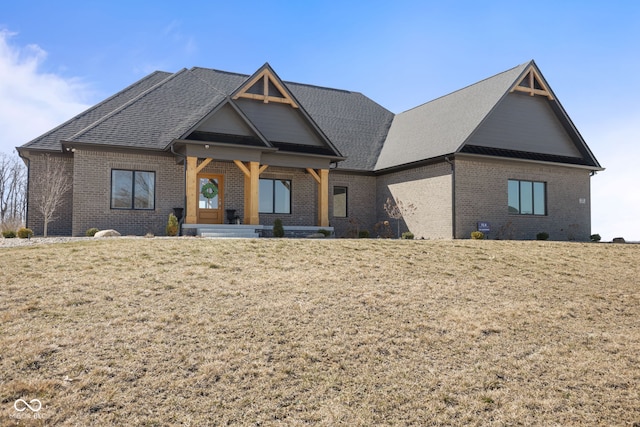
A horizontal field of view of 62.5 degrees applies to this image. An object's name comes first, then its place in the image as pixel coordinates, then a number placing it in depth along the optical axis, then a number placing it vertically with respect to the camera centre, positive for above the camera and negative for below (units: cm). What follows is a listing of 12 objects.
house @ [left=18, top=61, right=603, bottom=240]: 1986 +252
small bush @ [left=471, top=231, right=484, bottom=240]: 2088 -43
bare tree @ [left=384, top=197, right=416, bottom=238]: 2356 +67
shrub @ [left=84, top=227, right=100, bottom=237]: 1844 -38
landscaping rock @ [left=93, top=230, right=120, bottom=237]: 1761 -40
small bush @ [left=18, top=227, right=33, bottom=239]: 1691 -40
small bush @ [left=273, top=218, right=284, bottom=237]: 1994 -28
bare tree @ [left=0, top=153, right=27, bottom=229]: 4256 +230
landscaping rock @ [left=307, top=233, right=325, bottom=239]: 2052 -51
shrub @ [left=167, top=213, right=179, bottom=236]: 1850 -12
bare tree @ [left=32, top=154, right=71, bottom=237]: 1933 +134
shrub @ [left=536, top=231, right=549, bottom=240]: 2280 -49
